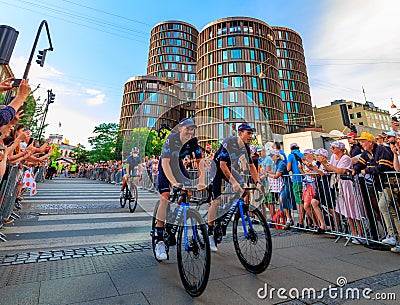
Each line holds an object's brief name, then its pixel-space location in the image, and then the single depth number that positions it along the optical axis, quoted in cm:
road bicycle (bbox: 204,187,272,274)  286
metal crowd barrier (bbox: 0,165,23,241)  437
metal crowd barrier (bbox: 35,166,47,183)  1752
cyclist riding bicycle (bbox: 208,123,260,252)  337
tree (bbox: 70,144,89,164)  5638
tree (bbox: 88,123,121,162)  4316
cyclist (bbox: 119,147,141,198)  760
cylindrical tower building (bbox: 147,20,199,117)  8381
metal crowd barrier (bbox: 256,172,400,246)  418
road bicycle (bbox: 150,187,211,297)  233
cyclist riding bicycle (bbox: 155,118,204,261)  313
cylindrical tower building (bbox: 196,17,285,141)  5241
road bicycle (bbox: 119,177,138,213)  745
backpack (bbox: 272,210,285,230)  575
